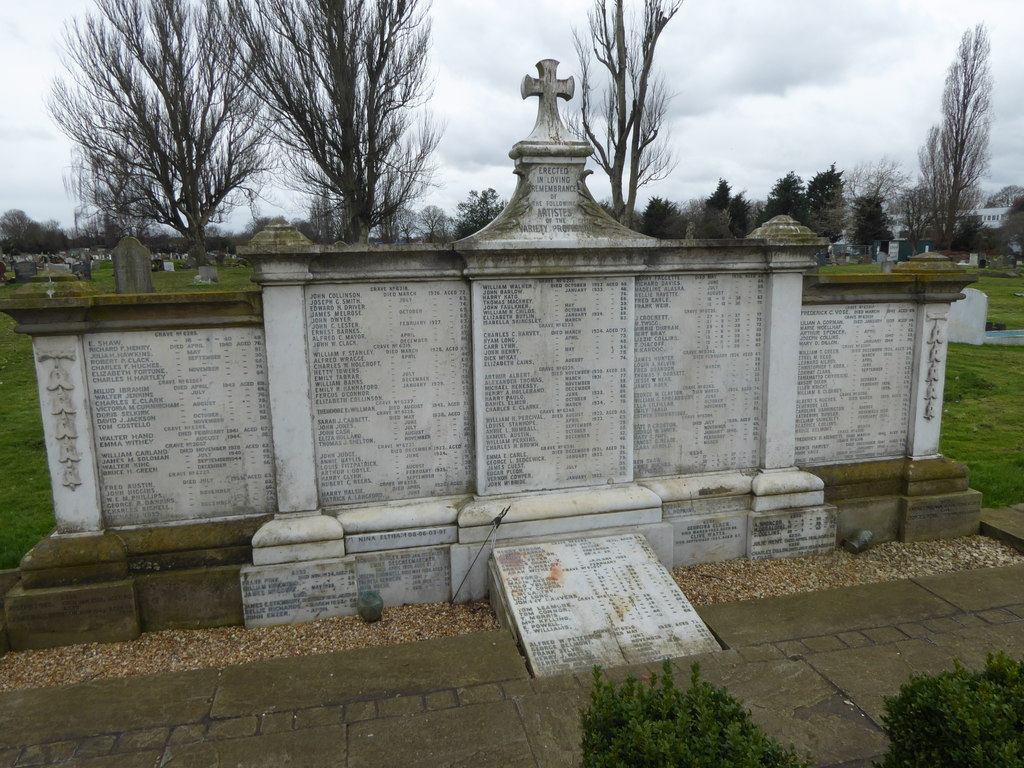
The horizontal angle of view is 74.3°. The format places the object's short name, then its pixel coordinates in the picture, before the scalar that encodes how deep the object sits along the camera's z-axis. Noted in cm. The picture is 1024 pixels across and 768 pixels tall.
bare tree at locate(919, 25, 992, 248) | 3228
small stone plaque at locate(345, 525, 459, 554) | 525
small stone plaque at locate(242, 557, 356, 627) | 506
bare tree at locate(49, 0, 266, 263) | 2389
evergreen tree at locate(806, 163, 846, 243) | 4416
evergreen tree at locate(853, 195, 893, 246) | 4528
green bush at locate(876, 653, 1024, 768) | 243
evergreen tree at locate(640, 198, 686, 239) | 4194
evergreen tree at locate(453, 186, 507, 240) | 3147
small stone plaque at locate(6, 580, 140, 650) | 475
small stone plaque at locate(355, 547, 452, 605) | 527
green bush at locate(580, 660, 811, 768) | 232
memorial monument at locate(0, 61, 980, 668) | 491
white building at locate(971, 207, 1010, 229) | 8012
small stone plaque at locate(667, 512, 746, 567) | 587
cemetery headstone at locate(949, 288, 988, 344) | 1569
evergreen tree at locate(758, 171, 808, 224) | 4430
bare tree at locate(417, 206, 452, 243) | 3739
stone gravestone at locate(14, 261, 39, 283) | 2857
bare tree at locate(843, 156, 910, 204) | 4653
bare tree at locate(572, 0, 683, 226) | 2064
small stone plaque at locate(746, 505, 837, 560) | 596
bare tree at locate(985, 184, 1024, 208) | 7282
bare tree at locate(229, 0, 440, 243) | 1723
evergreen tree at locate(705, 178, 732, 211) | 4525
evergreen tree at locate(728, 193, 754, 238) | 4309
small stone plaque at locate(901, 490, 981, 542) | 634
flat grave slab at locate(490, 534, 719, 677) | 445
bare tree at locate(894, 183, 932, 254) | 3948
